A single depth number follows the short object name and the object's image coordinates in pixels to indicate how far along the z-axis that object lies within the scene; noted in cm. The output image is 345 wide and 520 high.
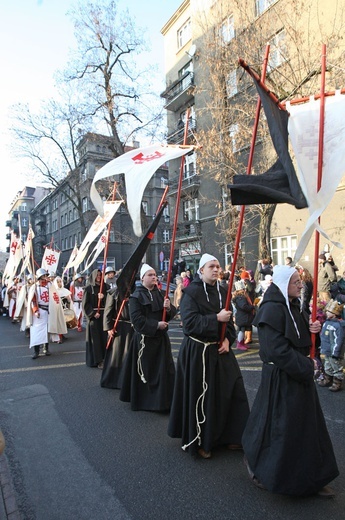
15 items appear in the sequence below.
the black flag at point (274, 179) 292
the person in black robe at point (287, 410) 289
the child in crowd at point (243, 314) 891
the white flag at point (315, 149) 287
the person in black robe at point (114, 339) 632
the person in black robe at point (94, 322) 770
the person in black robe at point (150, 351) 501
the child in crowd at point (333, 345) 576
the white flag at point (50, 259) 1212
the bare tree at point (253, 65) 1254
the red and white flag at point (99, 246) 765
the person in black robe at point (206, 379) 373
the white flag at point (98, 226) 718
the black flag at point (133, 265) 516
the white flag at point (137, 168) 430
